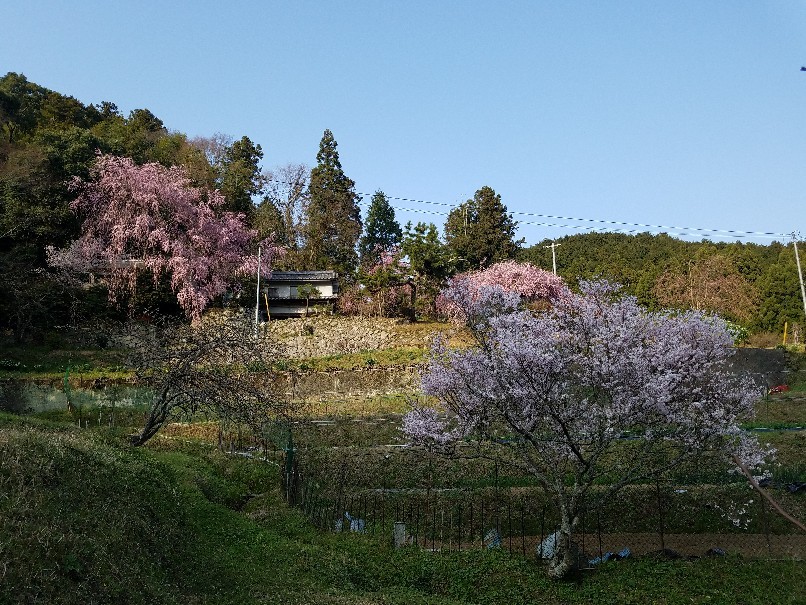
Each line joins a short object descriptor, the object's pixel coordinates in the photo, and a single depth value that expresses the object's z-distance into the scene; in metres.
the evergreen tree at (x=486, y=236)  42.59
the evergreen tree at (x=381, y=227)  57.45
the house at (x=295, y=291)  37.12
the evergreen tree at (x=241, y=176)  37.34
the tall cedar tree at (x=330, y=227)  43.22
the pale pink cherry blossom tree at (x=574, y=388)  9.64
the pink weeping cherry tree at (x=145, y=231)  31.39
